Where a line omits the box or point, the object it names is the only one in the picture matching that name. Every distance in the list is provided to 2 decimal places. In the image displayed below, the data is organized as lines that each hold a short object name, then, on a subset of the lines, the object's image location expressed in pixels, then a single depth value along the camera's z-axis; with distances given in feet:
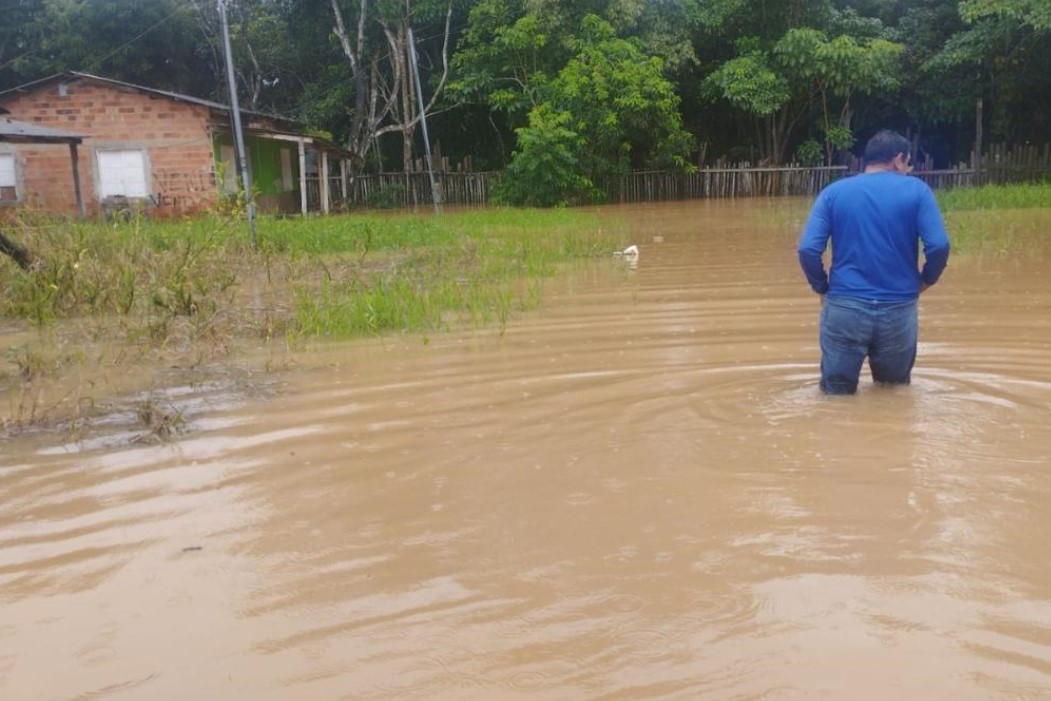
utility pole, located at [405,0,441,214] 71.07
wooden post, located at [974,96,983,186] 80.79
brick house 68.64
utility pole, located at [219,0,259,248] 41.80
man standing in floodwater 16.31
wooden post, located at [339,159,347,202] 85.51
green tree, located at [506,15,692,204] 77.30
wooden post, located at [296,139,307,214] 74.70
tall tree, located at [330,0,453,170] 82.02
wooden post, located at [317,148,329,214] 79.69
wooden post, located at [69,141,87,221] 60.39
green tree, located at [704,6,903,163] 76.59
